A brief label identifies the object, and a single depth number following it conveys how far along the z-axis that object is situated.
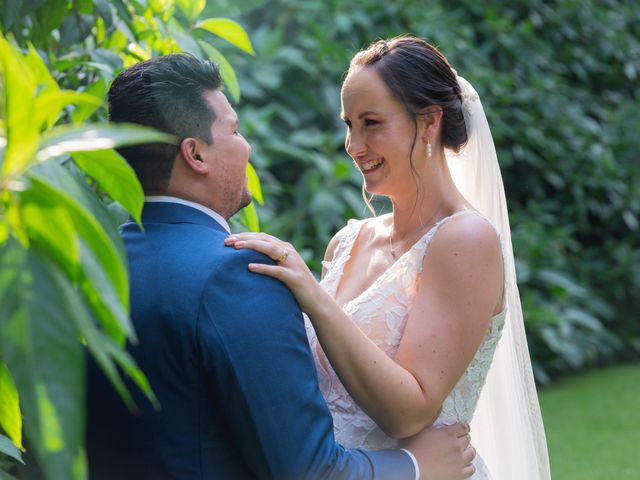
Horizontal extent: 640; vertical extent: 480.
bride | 2.04
